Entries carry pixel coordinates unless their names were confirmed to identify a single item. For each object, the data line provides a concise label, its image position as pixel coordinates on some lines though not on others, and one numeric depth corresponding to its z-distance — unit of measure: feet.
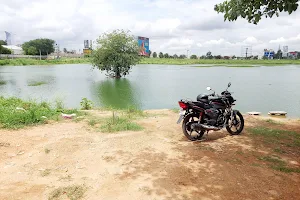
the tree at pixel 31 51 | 265.95
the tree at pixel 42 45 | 298.97
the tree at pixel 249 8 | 14.84
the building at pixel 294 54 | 341.95
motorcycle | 18.08
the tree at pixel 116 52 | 80.48
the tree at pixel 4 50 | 222.17
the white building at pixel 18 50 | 303.31
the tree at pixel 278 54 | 327.06
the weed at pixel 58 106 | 30.46
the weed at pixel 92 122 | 21.95
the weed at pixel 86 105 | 32.62
